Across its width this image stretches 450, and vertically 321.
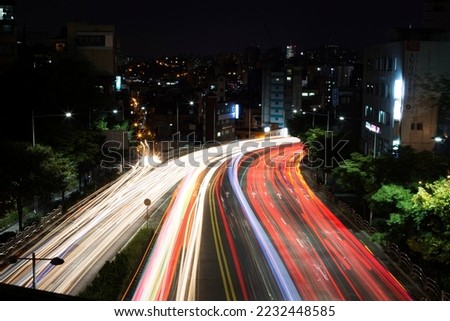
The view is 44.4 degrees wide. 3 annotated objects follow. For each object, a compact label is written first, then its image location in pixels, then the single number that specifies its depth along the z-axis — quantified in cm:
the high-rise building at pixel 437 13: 4884
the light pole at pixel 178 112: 7322
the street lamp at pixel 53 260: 1403
